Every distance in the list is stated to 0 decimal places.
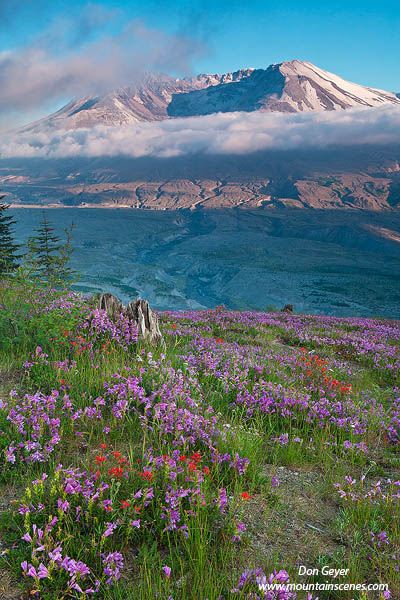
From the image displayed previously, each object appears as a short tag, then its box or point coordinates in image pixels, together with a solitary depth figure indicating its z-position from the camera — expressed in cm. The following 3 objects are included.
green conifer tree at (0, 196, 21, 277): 3260
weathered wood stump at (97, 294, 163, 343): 792
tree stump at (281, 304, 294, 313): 2485
